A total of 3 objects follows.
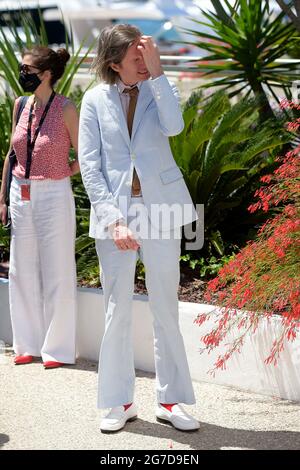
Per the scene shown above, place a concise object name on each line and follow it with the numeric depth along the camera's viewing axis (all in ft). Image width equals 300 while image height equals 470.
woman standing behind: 29.51
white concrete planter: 26.30
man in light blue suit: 23.35
